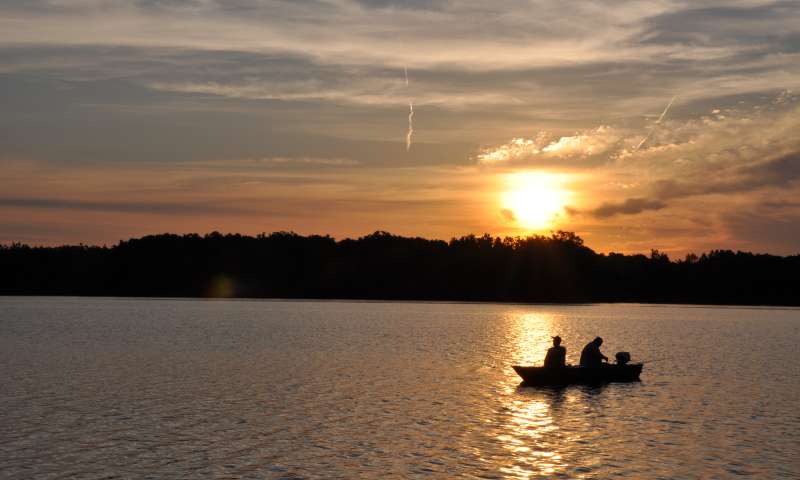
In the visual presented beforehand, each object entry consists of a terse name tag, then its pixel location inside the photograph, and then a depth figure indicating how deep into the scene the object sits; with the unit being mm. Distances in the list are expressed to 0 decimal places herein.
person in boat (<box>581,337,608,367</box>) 52250
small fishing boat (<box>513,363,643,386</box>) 51375
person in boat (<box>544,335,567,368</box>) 51344
